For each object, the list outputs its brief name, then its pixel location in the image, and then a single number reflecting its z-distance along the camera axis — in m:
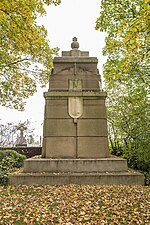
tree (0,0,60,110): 6.61
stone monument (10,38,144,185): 6.95
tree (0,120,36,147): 24.69
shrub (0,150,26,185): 10.05
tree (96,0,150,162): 10.17
